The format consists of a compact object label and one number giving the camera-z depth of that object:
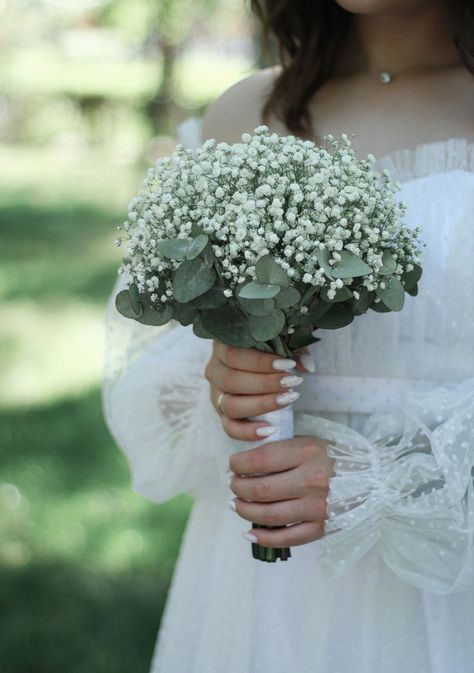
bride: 1.30
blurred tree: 13.37
